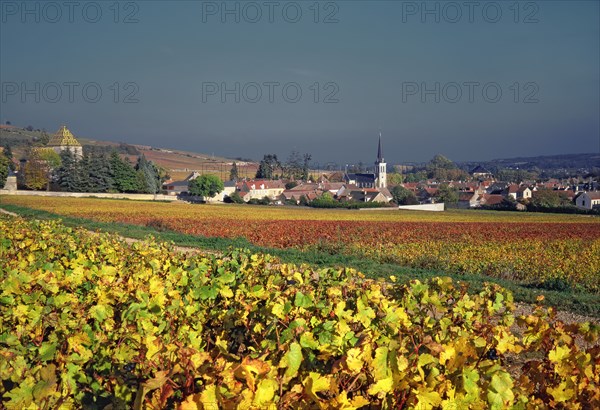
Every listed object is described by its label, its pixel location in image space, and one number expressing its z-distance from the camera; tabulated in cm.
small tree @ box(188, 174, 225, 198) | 9831
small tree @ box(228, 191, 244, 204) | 9275
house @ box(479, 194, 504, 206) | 9526
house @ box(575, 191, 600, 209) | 9078
